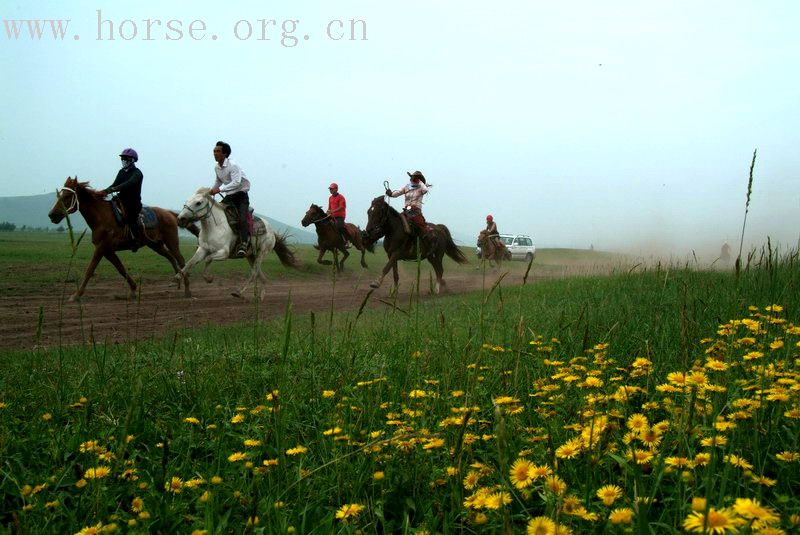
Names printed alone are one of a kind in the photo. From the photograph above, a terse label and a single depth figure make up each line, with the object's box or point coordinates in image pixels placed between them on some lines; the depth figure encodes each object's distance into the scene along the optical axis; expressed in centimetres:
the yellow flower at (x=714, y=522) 128
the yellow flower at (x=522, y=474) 186
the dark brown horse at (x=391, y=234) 1570
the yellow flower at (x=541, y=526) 148
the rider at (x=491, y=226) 2397
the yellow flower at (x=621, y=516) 154
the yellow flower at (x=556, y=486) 172
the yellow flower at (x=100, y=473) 229
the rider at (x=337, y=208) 2061
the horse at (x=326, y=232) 1986
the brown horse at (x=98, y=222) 1197
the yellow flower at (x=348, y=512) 190
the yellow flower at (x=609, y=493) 172
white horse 1339
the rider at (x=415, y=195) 1608
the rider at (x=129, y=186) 1278
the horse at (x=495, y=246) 2273
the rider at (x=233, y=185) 1362
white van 3931
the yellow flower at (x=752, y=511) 125
